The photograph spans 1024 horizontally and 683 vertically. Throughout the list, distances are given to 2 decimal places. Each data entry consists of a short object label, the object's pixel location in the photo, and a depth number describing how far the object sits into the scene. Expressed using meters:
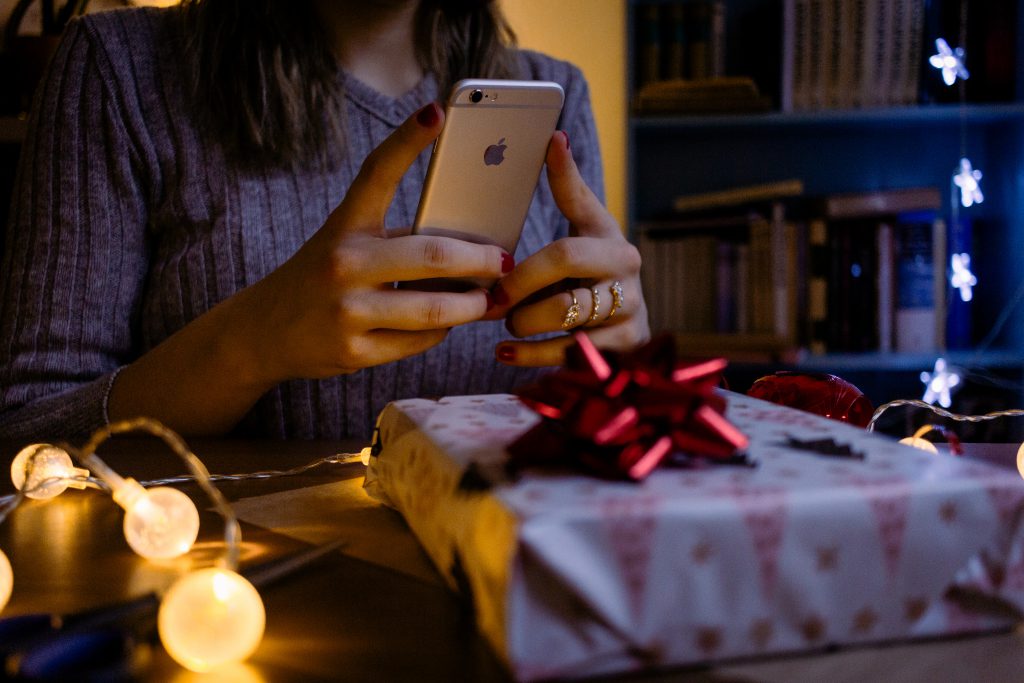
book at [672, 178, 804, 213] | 1.95
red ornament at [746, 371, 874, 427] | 0.60
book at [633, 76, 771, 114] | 1.88
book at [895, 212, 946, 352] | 1.90
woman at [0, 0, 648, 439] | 0.84
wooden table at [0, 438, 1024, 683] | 0.34
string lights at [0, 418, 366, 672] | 0.34
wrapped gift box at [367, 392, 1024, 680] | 0.32
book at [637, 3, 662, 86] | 1.98
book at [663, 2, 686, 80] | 1.97
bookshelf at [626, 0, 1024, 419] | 1.91
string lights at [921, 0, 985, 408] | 1.89
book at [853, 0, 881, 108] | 1.88
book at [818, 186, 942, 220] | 1.90
